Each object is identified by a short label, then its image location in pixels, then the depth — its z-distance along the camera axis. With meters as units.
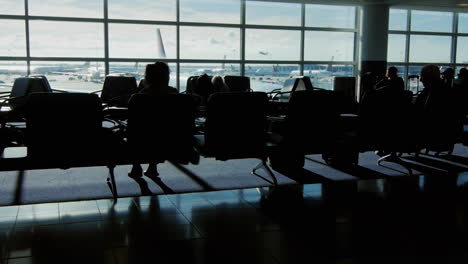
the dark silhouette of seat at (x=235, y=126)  4.03
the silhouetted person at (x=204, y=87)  6.42
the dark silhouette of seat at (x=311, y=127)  4.32
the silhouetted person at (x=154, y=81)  4.76
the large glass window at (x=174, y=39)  10.66
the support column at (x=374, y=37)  12.95
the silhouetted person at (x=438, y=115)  4.95
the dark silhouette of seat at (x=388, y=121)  4.95
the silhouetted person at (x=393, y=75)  7.41
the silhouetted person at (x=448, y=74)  8.80
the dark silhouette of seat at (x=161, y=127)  3.83
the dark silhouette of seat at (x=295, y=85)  8.04
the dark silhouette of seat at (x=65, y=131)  3.54
